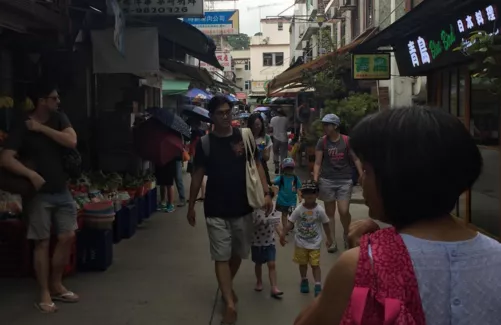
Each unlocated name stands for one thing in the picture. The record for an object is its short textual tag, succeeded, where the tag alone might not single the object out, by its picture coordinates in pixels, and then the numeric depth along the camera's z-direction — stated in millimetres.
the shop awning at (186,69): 11659
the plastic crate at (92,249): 6312
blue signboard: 18578
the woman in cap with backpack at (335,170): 7207
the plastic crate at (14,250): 5992
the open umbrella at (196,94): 19636
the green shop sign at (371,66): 10914
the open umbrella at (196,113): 11914
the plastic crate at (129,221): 7973
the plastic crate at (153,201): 9724
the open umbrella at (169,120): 8891
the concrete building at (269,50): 70438
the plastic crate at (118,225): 7781
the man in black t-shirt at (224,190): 5000
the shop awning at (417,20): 6428
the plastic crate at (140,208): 8792
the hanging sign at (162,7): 7984
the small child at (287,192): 7758
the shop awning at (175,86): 16352
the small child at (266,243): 5531
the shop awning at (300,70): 15508
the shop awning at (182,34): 8758
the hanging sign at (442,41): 5855
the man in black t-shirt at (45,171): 4875
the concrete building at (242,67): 77625
